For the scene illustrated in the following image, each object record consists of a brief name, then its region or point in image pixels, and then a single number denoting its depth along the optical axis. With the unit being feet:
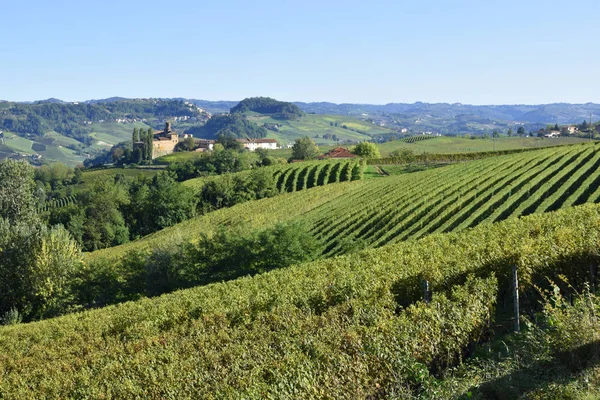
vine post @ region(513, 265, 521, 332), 41.04
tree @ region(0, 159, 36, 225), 202.28
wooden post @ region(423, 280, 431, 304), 45.27
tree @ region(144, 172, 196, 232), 264.52
